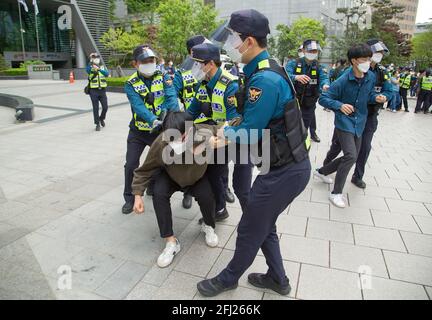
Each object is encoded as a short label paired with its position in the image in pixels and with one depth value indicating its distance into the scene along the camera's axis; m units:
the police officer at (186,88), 3.93
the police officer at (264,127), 1.91
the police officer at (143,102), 3.52
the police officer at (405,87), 13.10
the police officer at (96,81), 7.82
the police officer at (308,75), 5.61
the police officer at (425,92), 11.95
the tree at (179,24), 23.41
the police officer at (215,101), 2.92
